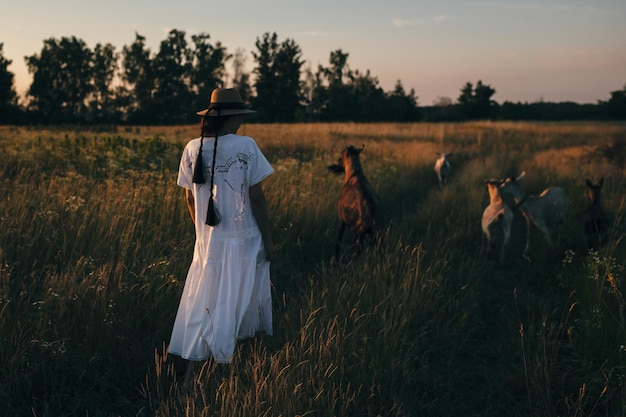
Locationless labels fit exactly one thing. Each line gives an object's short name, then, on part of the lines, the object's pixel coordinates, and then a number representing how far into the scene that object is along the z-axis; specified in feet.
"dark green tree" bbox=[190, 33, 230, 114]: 219.61
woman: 10.30
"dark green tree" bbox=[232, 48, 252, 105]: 222.48
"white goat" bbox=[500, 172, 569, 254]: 24.14
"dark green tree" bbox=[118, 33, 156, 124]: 211.20
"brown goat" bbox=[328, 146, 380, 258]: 20.36
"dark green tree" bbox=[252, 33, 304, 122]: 216.54
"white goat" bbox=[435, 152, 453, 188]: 42.34
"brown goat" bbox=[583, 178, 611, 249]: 21.80
